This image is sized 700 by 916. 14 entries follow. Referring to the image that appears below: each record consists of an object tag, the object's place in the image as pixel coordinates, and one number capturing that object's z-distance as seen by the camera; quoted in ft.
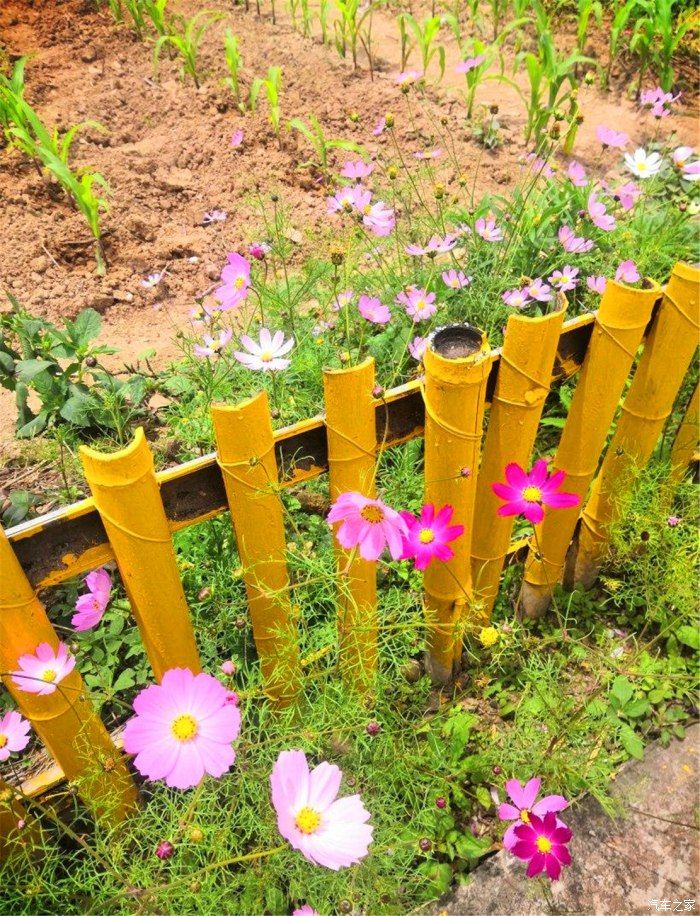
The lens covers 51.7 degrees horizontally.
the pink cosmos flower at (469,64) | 7.36
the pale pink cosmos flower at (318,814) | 2.83
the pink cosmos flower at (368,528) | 3.47
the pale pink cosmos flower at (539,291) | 5.98
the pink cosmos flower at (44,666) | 3.79
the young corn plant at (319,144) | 10.26
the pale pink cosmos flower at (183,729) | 2.88
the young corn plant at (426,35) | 13.43
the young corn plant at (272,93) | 12.03
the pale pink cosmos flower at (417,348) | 5.65
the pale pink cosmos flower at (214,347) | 5.15
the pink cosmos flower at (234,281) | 4.89
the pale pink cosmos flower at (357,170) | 6.39
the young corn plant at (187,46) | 13.50
